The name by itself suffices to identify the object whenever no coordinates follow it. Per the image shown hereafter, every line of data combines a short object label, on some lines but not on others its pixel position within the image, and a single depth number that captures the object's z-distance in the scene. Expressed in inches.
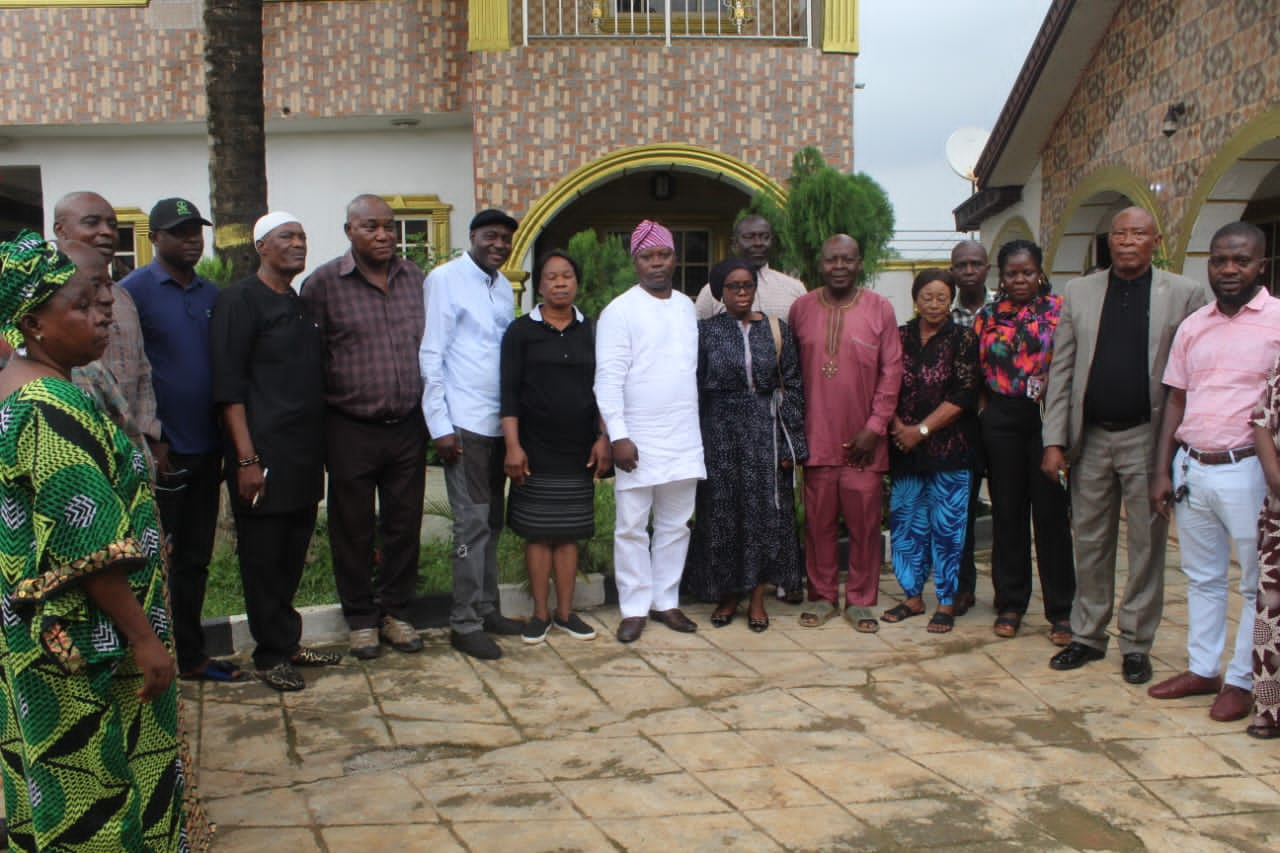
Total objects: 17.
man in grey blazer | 196.1
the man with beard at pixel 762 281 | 248.4
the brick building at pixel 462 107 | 448.1
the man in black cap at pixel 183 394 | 188.2
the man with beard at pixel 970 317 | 231.0
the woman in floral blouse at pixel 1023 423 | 218.1
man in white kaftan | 220.5
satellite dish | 617.3
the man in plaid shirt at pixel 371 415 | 206.4
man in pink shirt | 178.7
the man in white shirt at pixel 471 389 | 214.7
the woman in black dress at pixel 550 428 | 218.5
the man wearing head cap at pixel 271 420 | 190.1
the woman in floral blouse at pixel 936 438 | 227.9
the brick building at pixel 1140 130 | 349.4
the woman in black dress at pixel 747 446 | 229.5
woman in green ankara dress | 99.3
